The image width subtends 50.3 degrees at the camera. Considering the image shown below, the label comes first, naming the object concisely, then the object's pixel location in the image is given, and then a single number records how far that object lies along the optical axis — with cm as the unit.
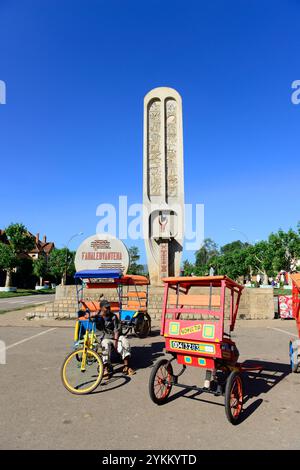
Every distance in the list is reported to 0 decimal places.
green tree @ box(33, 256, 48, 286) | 5334
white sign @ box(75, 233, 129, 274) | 1977
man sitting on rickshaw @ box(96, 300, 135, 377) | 634
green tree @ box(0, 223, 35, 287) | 3884
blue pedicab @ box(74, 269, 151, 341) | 979
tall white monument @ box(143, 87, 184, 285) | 2138
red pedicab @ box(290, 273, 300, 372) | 661
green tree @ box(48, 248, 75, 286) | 5592
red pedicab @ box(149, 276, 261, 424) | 452
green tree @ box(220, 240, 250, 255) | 12725
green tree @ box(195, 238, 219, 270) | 11641
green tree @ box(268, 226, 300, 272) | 4572
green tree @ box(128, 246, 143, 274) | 7462
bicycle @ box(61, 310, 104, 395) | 538
